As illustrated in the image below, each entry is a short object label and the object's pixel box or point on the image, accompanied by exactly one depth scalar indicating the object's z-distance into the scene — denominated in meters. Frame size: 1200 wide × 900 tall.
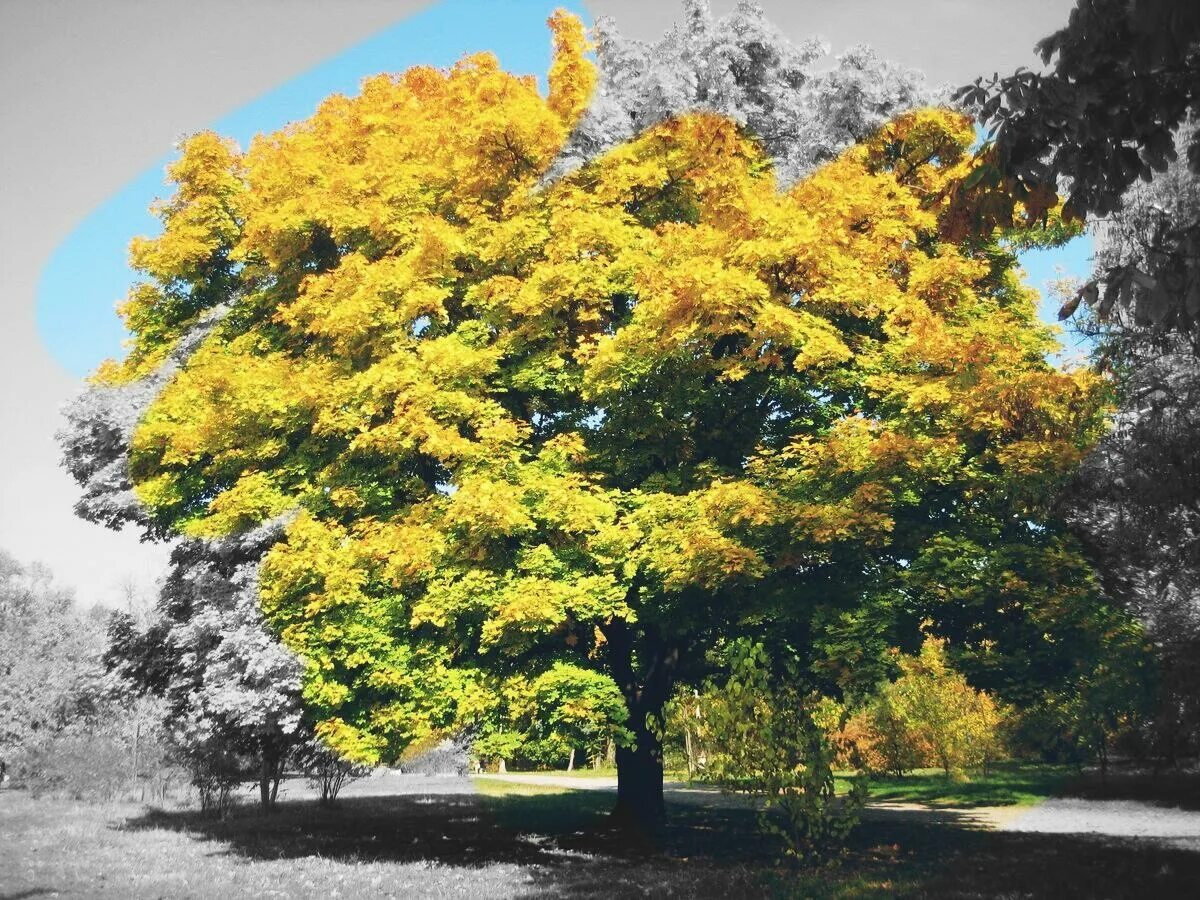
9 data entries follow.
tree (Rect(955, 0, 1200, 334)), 5.57
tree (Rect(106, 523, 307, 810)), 14.20
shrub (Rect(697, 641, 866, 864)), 8.45
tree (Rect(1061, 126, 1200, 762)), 9.41
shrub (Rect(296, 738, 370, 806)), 20.28
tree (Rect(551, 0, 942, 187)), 16.16
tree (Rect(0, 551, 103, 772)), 25.48
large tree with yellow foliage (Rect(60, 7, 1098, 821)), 13.30
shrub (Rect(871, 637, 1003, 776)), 27.17
